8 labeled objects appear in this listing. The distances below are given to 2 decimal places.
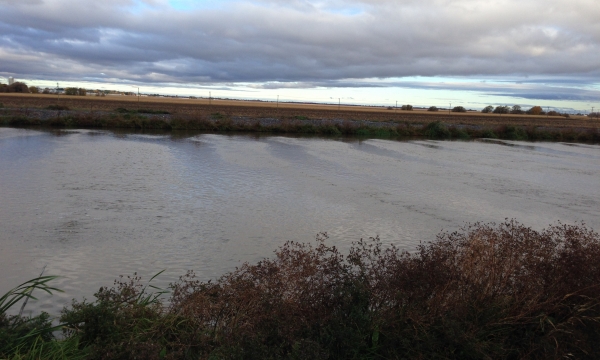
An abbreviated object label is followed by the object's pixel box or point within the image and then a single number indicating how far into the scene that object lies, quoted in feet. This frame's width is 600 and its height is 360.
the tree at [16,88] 329.31
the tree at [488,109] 354.54
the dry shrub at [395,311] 13.97
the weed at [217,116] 132.88
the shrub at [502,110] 343.67
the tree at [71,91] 342.64
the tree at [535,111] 349.00
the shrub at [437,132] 122.42
